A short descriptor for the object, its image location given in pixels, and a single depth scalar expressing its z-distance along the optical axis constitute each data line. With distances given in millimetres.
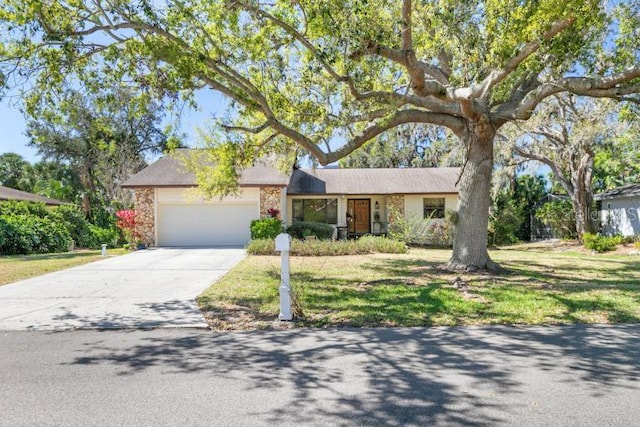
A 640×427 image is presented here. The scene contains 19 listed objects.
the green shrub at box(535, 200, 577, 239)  23875
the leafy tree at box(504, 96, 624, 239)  17875
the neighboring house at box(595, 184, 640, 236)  21531
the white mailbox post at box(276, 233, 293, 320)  6508
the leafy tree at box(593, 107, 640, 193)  18594
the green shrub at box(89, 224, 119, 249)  22953
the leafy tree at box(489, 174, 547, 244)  23938
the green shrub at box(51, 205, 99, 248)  21734
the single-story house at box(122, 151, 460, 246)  20344
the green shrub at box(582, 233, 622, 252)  19031
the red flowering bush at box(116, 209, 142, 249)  18719
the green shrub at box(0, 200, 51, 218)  19845
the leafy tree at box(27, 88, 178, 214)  30453
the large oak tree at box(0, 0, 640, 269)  7984
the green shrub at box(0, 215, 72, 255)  18109
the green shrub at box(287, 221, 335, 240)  20328
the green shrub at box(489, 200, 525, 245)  23734
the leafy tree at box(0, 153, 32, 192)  39344
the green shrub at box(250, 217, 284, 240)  18562
